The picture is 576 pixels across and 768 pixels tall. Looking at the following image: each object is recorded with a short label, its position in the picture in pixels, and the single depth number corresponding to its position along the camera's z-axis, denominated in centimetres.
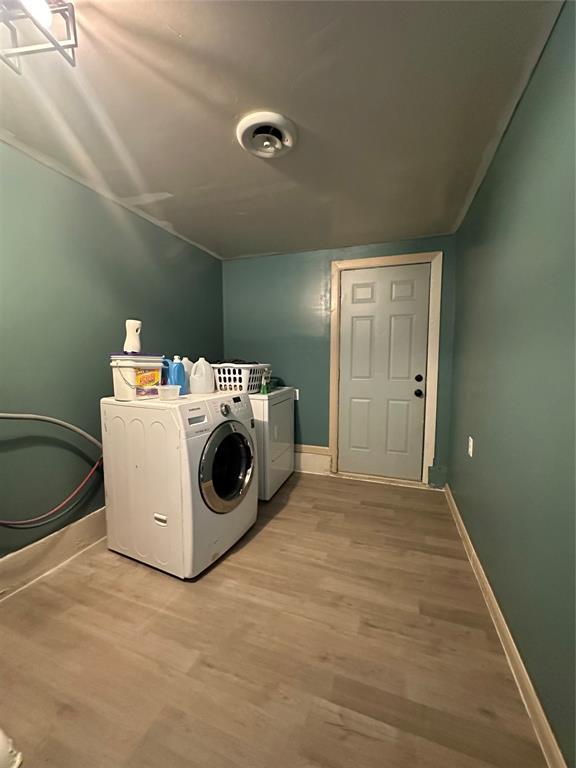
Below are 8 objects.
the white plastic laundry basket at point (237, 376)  213
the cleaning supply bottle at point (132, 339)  166
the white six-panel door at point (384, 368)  245
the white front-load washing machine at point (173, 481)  136
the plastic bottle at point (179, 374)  170
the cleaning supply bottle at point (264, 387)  225
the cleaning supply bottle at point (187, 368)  182
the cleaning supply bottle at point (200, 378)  181
